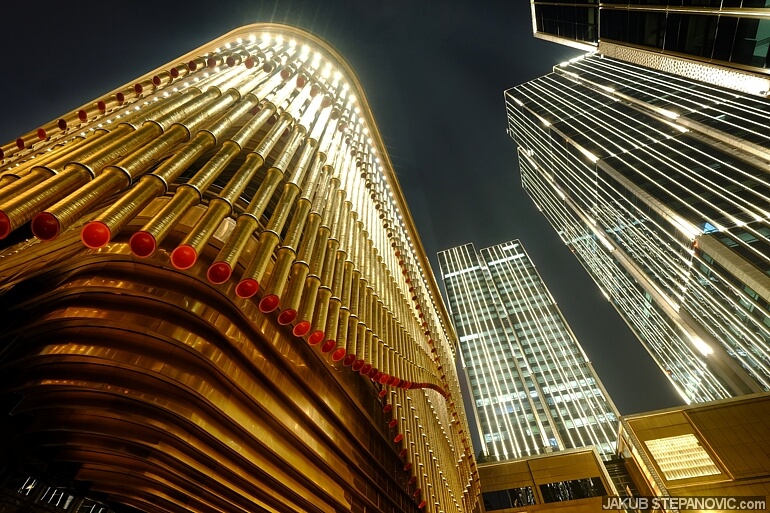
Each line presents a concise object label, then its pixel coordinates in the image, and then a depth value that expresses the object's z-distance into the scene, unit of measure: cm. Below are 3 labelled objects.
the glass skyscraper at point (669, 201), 2952
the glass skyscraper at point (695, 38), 1254
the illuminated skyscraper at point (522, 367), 6431
